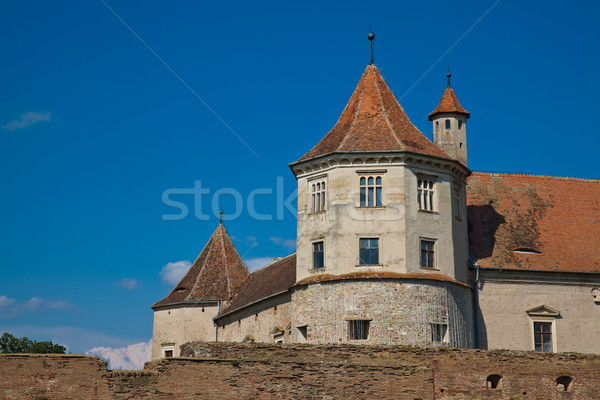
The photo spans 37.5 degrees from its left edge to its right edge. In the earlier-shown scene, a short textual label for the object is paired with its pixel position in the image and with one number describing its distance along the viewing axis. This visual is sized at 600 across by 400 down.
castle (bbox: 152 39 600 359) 37.91
